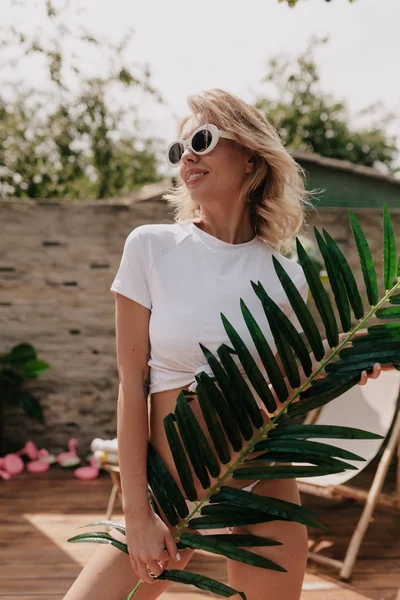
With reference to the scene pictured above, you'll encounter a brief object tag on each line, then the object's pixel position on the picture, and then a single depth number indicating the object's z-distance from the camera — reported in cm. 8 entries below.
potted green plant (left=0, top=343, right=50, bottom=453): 520
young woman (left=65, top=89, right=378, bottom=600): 142
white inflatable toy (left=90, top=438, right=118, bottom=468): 362
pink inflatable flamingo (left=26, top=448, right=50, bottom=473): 514
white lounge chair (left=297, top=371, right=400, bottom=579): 341
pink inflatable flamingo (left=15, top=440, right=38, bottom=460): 526
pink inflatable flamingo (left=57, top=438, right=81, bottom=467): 518
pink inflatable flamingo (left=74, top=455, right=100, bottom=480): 503
